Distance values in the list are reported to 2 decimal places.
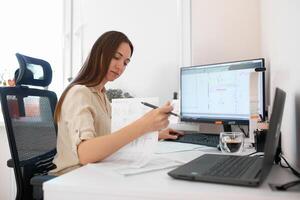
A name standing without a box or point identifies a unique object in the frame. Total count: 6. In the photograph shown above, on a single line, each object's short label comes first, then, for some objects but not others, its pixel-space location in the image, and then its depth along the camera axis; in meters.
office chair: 1.29
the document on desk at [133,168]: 0.88
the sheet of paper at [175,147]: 1.33
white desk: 0.66
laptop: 0.70
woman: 1.02
